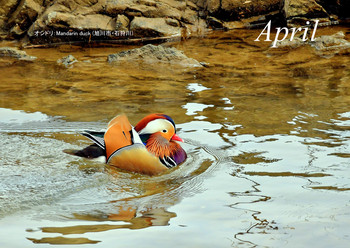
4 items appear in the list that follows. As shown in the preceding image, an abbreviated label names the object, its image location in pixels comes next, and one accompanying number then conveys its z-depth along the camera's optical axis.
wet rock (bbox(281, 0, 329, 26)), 13.06
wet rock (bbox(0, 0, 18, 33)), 12.95
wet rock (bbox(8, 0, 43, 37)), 12.71
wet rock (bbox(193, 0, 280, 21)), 13.38
